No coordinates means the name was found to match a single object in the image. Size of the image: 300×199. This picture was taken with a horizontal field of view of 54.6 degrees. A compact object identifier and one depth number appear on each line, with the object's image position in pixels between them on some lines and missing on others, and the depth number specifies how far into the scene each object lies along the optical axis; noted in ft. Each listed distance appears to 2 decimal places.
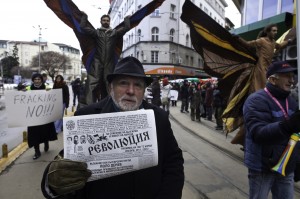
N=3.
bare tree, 249.34
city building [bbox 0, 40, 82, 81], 370.53
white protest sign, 16.10
